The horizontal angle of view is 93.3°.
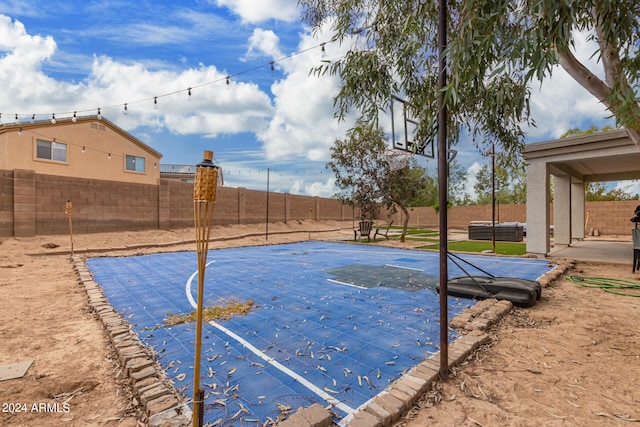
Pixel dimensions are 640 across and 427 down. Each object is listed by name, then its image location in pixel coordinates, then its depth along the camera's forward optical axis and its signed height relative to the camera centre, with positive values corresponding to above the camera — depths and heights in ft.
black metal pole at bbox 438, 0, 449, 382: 7.88 +0.32
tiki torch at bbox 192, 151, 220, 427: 5.17 -0.05
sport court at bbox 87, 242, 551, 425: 7.25 -4.29
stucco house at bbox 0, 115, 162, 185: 43.72 +10.33
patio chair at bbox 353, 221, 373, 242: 46.47 -2.36
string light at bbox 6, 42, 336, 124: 22.30 +11.76
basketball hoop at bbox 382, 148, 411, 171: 39.65 +6.75
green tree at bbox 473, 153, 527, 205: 88.14 +8.00
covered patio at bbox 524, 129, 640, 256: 24.29 +4.72
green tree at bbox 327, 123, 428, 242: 42.22 +5.24
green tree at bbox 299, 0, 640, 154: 7.35 +4.90
